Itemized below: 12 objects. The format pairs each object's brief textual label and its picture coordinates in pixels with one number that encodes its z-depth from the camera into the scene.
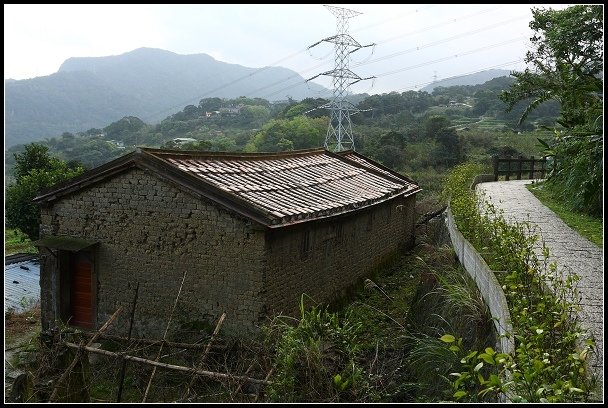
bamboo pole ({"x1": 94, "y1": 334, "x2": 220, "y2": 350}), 8.91
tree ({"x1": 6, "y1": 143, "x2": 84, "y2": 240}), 20.67
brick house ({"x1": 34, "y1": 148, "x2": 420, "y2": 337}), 9.66
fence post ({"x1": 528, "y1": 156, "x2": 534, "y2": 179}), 27.89
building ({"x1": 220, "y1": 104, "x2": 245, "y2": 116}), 94.80
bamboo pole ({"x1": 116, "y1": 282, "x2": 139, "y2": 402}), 7.76
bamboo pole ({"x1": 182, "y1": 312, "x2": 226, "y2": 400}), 7.57
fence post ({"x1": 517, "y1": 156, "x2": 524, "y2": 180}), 27.46
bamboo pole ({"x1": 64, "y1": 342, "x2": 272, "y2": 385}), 7.31
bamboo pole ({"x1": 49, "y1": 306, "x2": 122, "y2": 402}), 7.57
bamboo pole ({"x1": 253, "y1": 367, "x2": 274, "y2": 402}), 7.04
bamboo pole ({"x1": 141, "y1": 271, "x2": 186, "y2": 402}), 9.49
